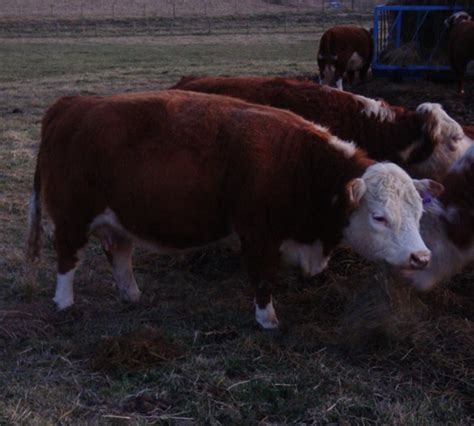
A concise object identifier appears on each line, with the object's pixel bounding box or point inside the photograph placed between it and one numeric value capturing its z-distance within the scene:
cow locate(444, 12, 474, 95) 15.23
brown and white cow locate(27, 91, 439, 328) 5.08
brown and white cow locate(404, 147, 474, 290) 5.44
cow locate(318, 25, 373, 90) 18.28
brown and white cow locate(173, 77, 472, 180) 6.95
